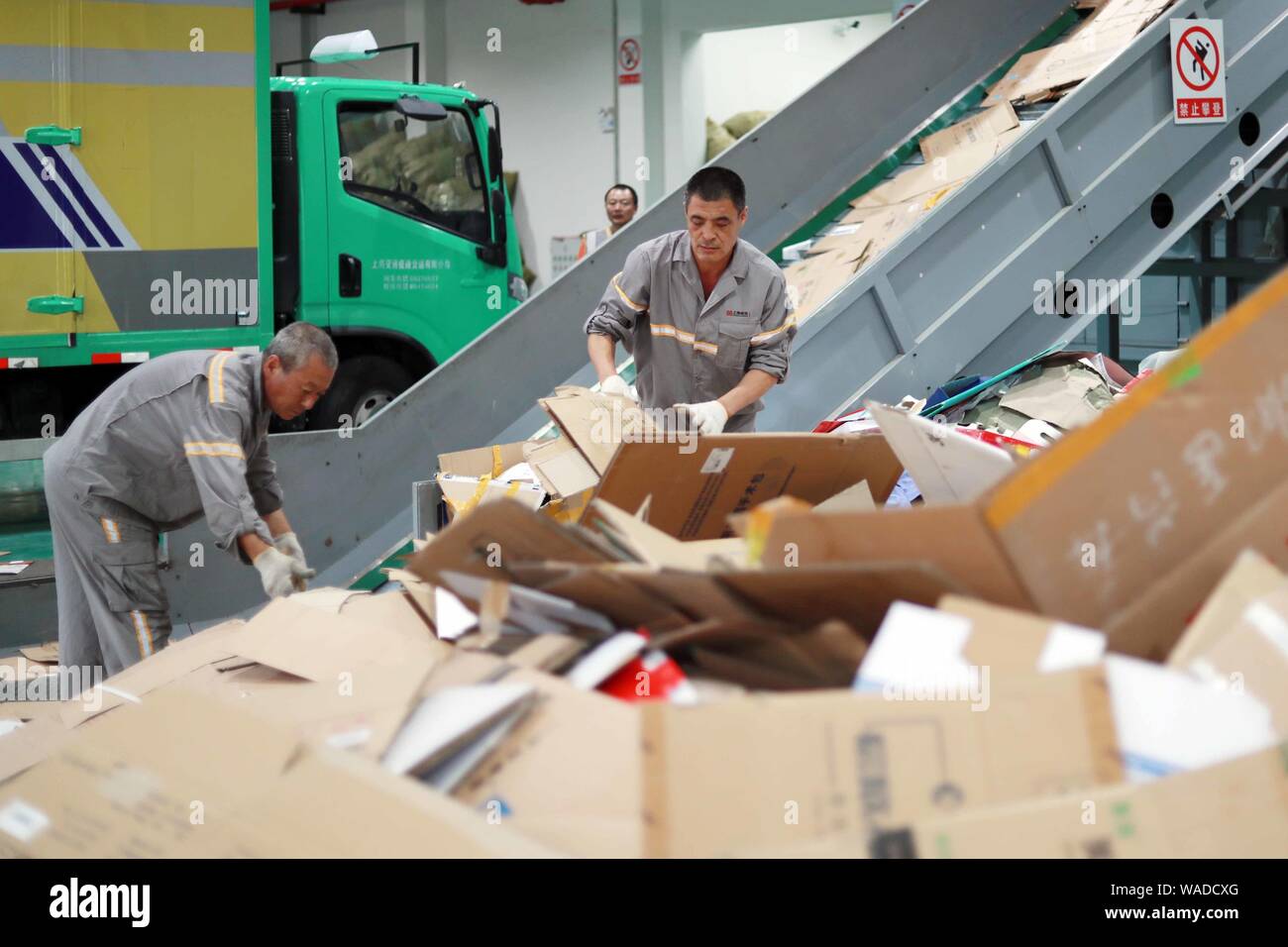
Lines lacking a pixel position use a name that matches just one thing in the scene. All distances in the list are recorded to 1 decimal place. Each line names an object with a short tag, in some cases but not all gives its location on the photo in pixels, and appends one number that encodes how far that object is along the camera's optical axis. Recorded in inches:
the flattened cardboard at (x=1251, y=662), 58.7
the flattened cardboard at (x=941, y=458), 90.6
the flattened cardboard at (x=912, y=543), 64.1
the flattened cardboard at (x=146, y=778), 62.8
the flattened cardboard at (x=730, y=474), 108.3
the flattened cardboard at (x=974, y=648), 58.8
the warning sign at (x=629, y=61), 459.2
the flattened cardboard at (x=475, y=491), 140.9
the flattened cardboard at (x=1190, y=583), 65.9
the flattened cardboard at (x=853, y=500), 104.0
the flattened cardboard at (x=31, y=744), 88.2
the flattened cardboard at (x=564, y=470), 133.0
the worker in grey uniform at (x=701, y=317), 145.1
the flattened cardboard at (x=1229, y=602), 60.8
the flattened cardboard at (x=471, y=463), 165.8
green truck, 213.2
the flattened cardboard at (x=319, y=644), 86.5
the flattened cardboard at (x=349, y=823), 55.2
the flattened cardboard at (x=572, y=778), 57.7
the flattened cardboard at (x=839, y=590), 64.6
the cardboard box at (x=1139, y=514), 63.9
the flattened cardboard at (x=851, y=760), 54.9
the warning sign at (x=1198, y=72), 190.9
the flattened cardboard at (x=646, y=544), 76.4
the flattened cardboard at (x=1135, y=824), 52.2
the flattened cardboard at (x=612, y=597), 70.9
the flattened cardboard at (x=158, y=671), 97.0
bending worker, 130.0
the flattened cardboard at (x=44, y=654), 170.2
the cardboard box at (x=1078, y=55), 207.2
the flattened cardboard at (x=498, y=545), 75.2
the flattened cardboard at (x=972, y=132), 212.1
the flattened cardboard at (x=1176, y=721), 54.3
